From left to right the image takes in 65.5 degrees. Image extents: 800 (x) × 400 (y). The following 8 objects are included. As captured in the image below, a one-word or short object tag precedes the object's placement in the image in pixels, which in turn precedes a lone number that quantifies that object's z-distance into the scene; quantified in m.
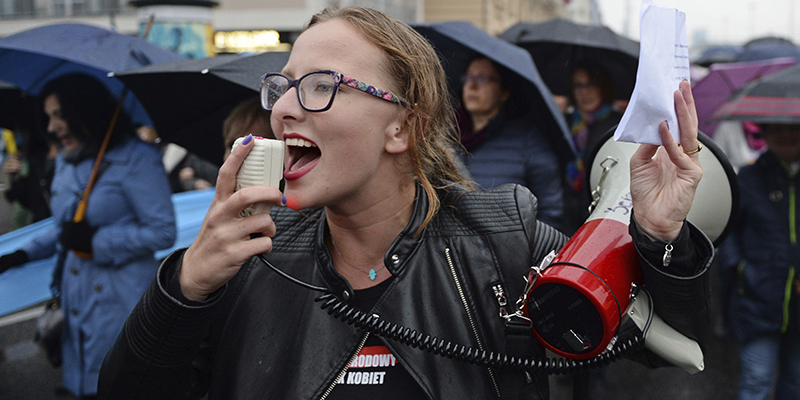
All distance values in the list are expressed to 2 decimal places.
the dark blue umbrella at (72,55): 3.18
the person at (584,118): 4.93
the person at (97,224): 3.40
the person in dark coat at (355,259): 1.37
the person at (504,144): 3.87
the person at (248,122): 2.91
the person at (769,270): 3.55
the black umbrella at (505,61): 3.61
